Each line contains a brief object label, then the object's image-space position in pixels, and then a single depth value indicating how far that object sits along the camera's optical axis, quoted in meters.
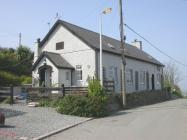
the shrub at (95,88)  12.19
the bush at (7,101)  13.79
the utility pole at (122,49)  14.44
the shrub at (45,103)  12.87
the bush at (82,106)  11.15
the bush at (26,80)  19.67
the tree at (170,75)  39.37
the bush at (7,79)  19.44
